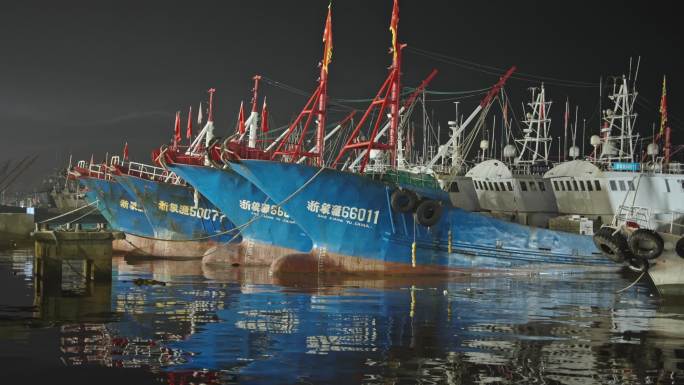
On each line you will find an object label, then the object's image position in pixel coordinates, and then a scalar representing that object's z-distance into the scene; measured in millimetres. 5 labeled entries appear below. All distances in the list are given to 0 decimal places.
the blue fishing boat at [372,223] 31391
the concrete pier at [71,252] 21859
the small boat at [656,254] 24203
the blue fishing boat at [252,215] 36188
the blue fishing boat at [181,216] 42425
